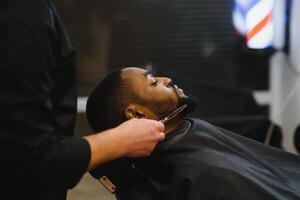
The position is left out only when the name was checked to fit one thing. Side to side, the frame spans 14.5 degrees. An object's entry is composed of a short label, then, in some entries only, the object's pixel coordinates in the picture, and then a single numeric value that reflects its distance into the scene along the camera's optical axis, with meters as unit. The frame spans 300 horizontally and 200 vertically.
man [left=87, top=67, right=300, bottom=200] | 2.72
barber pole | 3.81
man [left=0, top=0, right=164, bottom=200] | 2.47
